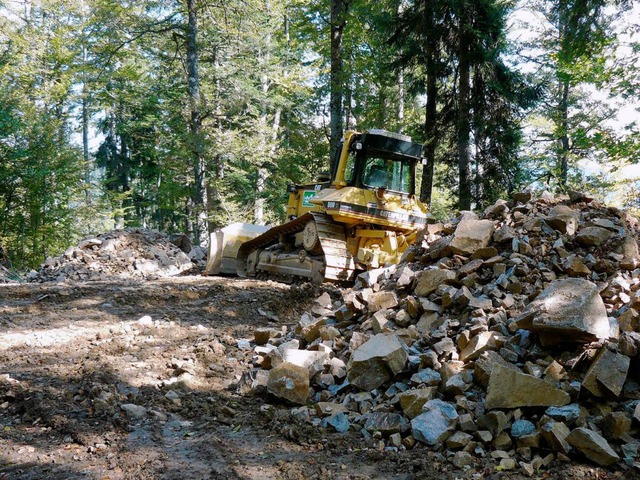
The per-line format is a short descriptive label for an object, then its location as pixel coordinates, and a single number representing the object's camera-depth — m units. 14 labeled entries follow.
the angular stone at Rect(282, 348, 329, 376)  4.30
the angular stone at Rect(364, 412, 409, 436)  3.35
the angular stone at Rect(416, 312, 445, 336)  4.48
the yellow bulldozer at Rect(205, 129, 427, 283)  8.59
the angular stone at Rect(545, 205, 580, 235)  5.09
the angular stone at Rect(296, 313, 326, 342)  5.06
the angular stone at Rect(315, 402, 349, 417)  3.70
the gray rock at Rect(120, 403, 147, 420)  3.59
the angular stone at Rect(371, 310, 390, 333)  4.69
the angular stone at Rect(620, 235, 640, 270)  4.53
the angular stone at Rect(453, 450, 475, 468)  2.96
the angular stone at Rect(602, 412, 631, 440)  2.99
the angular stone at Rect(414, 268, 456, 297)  4.88
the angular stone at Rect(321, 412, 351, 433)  3.52
